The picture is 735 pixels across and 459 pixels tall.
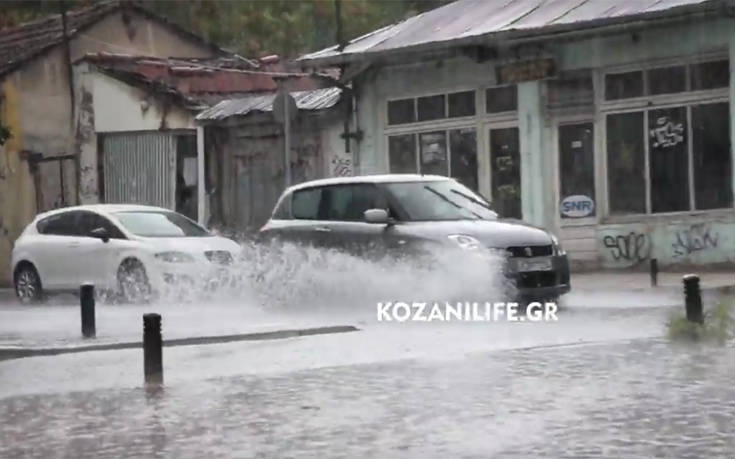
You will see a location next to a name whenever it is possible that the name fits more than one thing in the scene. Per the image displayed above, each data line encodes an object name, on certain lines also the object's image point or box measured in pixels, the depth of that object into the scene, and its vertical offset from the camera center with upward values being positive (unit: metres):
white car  22.67 -0.05
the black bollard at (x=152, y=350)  13.28 -0.85
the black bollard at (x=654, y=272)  22.75 -0.56
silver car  18.38 +0.20
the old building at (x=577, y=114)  25.55 +2.15
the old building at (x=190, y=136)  32.69 +2.36
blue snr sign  27.72 +0.51
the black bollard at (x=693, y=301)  14.91 -0.65
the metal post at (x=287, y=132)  24.24 +1.71
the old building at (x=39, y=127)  36.38 +2.84
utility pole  34.17 +4.67
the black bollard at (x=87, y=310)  17.19 -0.65
